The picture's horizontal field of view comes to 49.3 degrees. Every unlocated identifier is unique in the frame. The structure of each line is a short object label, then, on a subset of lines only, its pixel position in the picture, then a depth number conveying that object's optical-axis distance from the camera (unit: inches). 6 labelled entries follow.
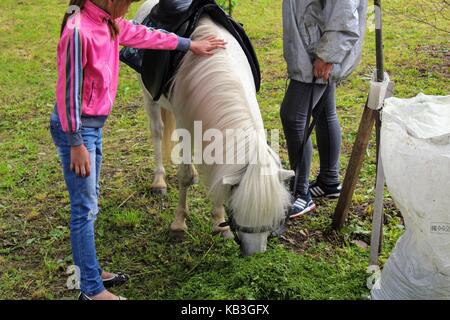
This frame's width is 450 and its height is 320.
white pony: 88.5
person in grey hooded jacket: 107.7
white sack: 73.6
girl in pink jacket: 81.0
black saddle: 114.4
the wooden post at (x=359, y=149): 97.8
